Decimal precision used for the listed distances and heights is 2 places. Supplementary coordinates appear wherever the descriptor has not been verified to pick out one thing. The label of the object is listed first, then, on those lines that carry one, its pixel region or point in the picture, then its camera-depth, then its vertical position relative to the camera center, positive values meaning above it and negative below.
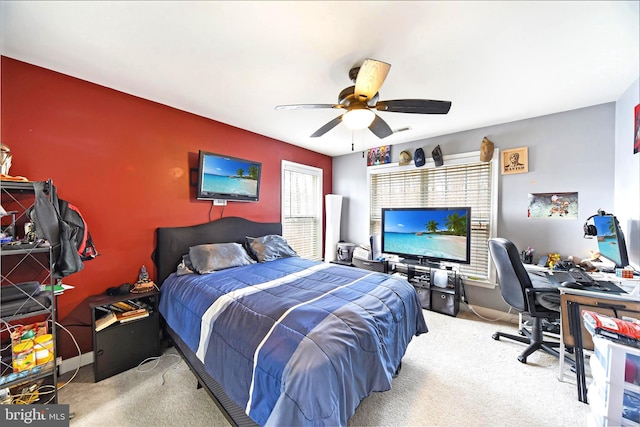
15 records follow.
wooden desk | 1.69 -0.71
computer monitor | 1.83 -0.20
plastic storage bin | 1.23 -0.89
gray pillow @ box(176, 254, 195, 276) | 2.38 -0.60
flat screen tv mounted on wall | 2.72 +0.39
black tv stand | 3.10 -1.00
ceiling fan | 1.57 +0.81
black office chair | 2.08 -0.71
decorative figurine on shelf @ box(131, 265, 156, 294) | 2.21 -0.72
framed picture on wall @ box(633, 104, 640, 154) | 1.79 +0.63
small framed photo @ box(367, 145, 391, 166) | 3.96 +0.96
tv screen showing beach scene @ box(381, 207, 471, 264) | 3.01 -0.30
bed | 1.09 -0.71
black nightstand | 1.90 -1.13
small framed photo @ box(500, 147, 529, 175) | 2.83 +0.64
